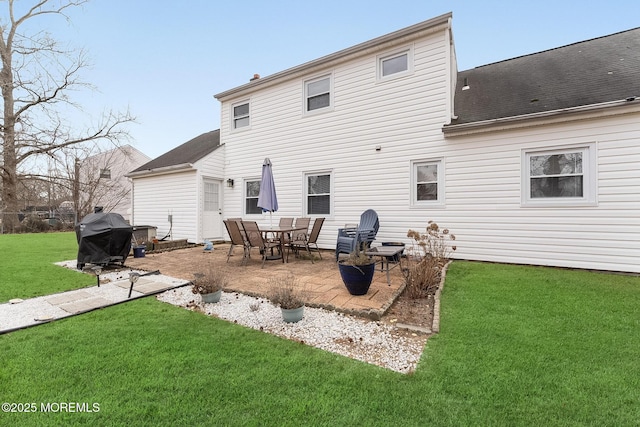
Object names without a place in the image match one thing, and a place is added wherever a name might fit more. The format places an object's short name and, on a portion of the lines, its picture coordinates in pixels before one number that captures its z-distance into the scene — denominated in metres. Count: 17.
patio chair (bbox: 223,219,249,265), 6.54
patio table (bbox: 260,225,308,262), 6.50
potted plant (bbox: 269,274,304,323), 3.21
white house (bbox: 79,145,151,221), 18.55
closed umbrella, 7.33
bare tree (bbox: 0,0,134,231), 14.31
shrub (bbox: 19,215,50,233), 15.06
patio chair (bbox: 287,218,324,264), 7.20
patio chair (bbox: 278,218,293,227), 8.59
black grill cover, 5.83
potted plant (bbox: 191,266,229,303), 3.90
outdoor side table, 4.48
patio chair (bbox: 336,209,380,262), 6.27
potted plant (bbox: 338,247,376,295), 3.81
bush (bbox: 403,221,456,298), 4.06
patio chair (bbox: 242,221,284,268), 6.19
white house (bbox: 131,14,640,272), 5.44
